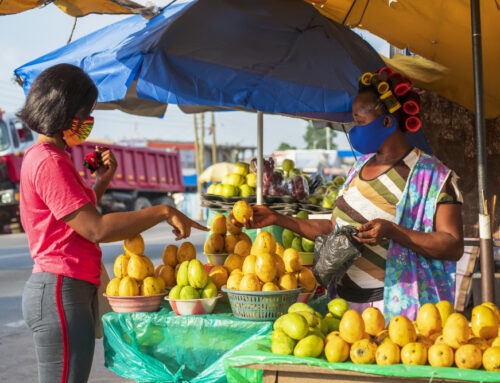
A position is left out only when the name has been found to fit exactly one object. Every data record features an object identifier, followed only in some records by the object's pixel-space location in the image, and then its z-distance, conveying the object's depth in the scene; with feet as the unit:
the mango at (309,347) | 6.84
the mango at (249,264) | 9.23
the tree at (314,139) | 285.02
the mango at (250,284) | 8.76
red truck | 57.11
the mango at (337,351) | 6.72
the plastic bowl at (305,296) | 9.57
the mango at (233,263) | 10.39
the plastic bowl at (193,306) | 9.21
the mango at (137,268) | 9.84
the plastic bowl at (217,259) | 11.36
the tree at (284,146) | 256.09
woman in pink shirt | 6.86
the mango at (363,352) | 6.64
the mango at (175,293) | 9.37
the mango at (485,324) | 7.04
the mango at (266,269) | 8.91
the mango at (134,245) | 9.95
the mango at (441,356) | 6.45
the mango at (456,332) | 6.66
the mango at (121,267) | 10.05
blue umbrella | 10.34
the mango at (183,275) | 9.56
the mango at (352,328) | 6.90
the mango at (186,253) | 10.61
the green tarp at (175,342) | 9.00
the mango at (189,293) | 9.23
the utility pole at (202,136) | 99.04
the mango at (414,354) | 6.54
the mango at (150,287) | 9.67
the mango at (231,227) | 11.31
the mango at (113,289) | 9.64
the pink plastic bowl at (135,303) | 9.51
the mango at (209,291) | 9.42
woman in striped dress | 8.59
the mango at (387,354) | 6.56
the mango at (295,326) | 7.04
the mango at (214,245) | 11.39
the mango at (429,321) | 7.25
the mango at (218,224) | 11.51
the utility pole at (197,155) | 94.14
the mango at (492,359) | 6.25
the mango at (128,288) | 9.51
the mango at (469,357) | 6.37
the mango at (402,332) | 6.83
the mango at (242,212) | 10.47
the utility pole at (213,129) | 108.88
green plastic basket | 8.75
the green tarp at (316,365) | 6.19
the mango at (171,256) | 10.76
